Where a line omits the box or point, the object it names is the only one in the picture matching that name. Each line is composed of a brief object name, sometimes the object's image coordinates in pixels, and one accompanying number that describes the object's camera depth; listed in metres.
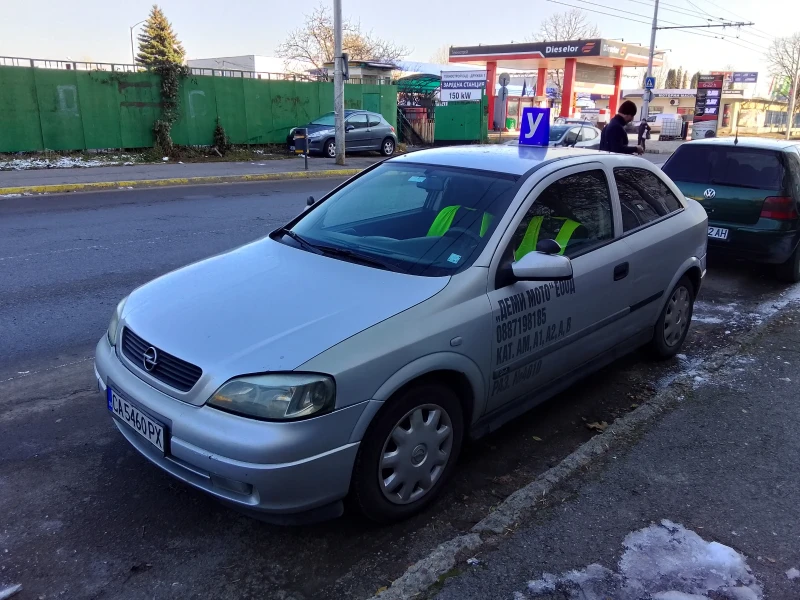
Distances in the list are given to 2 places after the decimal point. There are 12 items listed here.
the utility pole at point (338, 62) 18.88
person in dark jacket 9.80
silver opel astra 2.61
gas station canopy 43.50
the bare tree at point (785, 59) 64.30
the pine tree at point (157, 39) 60.12
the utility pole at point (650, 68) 32.81
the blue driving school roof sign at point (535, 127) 4.80
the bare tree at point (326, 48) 50.94
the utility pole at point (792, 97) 51.42
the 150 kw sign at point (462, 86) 28.27
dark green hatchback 7.26
